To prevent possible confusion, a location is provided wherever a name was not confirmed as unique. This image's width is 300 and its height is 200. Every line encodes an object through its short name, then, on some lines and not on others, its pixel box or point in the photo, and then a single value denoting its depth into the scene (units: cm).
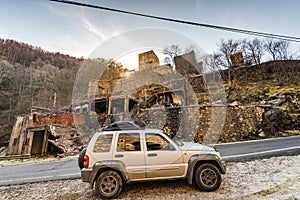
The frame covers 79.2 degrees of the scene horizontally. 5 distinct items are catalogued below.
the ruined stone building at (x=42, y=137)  1395
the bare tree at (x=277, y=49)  3058
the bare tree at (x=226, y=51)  3162
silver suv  385
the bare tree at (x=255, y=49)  3169
